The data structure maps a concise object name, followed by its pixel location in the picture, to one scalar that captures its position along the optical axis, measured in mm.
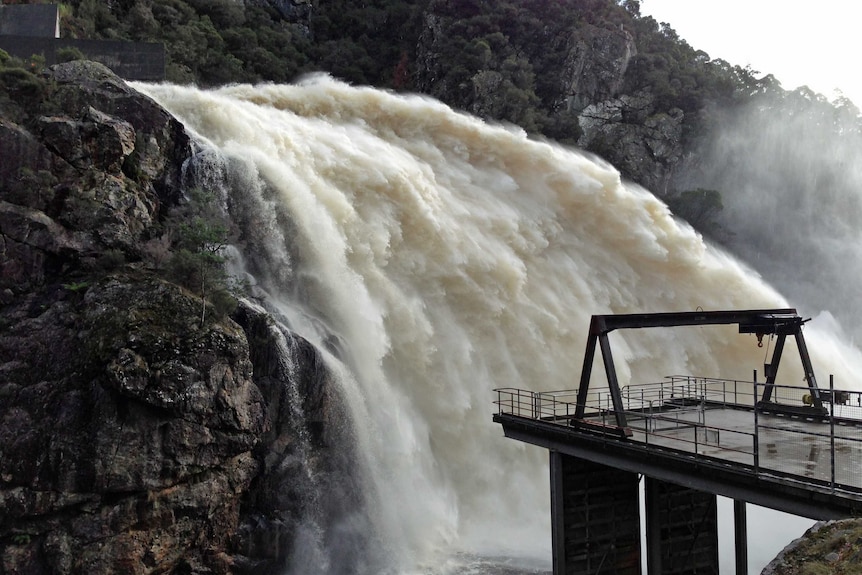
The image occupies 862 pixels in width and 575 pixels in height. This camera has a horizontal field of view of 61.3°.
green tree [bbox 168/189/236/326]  19938
